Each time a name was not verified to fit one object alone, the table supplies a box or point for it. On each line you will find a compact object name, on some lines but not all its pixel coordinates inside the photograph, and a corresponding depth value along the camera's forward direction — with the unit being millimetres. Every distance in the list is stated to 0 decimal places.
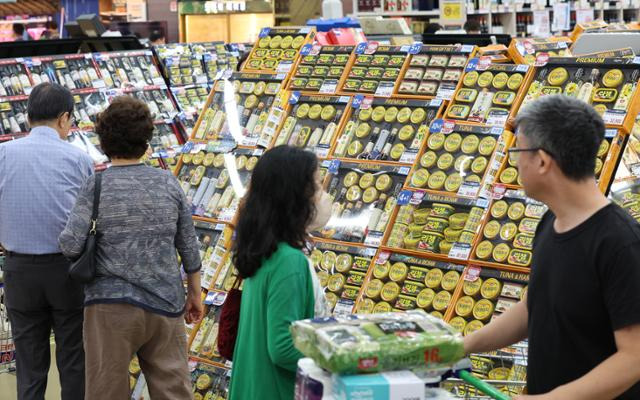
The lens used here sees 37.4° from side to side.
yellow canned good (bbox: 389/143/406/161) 4902
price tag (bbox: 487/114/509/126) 4594
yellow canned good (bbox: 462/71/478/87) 4859
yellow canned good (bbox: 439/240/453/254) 4438
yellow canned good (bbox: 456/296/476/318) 4238
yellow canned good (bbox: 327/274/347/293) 4684
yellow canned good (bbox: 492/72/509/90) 4723
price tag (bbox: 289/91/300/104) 5469
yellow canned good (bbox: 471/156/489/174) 4543
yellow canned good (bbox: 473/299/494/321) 4172
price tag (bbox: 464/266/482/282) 4270
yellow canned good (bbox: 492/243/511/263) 4246
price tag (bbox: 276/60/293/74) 5705
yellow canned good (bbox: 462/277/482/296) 4242
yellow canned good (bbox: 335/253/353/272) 4707
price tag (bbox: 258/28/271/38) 6125
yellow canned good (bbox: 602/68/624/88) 4336
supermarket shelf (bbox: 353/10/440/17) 13739
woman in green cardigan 2773
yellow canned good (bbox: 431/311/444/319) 4317
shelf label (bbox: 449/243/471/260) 4344
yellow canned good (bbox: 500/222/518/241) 4266
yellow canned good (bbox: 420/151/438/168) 4699
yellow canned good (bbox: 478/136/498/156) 4566
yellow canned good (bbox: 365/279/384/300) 4531
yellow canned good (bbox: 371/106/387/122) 5078
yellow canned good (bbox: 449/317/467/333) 4230
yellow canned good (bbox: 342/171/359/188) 4965
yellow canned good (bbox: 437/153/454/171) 4630
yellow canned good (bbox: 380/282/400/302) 4480
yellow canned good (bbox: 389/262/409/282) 4500
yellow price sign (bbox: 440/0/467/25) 13242
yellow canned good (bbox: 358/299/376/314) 4504
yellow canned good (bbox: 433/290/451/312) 4316
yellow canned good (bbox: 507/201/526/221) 4312
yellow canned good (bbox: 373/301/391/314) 4461
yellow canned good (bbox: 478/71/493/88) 4789
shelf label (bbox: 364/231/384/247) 4664
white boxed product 2148
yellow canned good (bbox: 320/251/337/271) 4762
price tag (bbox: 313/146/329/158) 5133
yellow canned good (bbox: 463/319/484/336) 4176
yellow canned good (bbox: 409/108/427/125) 4941
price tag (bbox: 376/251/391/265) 4586
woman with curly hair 4039
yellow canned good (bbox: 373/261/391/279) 4551
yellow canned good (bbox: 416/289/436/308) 4375
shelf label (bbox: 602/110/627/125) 4207
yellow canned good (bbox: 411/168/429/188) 4668
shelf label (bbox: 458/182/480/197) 4488
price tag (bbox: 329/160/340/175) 5016
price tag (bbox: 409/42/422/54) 5227
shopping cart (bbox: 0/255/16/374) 5363
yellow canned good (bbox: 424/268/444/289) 4391
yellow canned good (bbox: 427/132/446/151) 4738
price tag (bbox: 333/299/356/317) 4594
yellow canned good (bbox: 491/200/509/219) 4352
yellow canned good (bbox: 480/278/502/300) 4184
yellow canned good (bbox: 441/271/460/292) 4324
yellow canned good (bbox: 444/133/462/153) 4680
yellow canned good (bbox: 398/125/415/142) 4918
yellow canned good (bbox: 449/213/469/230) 4465
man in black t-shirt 2295
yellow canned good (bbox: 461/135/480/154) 4637
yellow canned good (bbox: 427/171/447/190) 4613
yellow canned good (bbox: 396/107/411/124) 4980
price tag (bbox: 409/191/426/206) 4605
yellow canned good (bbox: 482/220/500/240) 4309
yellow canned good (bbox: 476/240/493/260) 4293
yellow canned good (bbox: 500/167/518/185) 4406
